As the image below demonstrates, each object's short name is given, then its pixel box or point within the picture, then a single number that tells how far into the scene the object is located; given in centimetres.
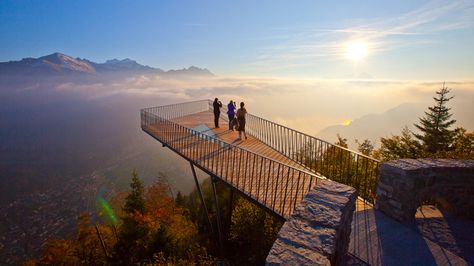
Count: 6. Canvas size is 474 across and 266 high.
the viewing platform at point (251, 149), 910
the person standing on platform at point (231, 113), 1840
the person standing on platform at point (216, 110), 1959
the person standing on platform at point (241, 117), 1564
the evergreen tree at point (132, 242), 1991
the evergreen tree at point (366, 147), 2675
